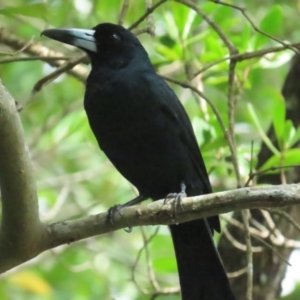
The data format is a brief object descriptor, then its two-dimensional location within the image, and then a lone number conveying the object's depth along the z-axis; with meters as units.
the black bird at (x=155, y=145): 5.49
